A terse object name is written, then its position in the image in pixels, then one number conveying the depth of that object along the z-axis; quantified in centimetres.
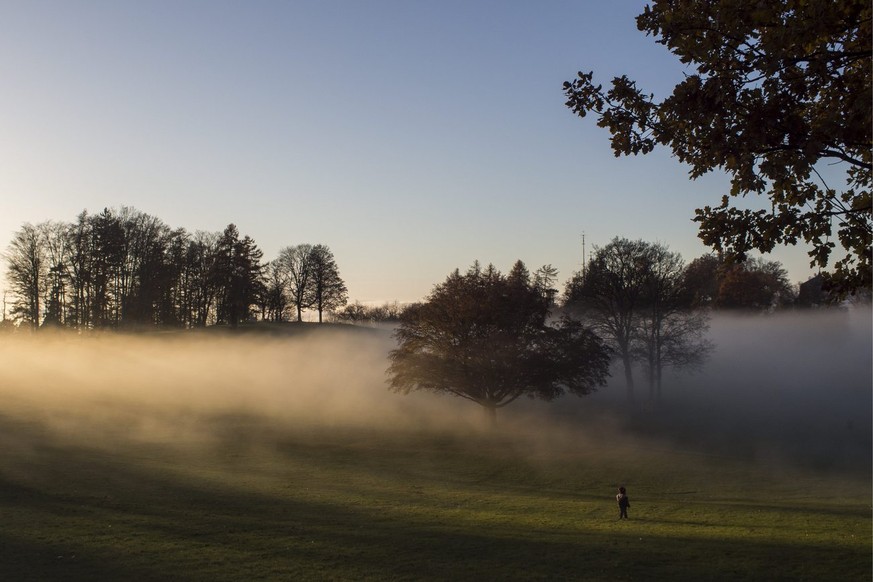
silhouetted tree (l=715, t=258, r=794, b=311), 9788
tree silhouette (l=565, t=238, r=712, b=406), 6788
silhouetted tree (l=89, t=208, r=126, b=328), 8462
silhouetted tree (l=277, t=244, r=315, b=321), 11606
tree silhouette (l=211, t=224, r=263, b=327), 9681
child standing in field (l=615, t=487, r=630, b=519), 2550
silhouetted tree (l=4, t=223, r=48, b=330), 8144
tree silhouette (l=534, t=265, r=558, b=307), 11995
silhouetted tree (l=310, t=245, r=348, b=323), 11588
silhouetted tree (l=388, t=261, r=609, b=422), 5053
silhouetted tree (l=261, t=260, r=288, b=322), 11462
